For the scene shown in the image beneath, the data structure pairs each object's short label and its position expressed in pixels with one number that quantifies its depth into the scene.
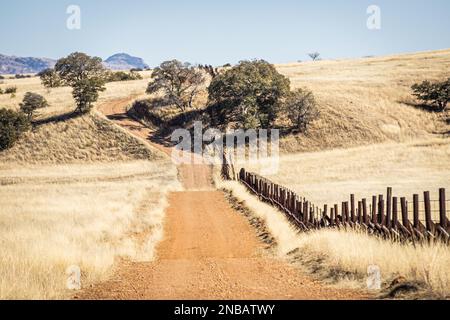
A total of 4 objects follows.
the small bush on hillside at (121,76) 102.93
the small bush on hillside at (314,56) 196.75
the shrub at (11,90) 81.66
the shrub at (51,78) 87.19
